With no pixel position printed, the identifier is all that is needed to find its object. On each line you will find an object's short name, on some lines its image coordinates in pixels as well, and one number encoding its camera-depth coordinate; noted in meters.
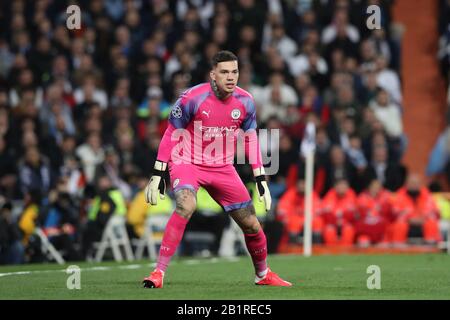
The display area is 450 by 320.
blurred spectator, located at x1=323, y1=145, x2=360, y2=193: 21.73
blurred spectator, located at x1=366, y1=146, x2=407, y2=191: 21.95
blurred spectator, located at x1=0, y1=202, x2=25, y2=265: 18.03
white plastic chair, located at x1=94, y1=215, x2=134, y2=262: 19.78
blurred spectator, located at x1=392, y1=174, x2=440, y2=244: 21.03
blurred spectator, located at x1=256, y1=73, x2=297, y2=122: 22.78
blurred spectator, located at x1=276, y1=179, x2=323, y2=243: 21.39
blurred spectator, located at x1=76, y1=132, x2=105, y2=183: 21.62
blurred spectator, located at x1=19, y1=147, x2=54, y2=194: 20.80
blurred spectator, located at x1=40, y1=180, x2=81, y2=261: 19.09
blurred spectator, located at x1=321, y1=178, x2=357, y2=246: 21.38
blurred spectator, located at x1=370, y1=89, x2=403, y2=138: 22.84
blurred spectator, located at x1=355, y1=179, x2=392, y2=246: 21.25
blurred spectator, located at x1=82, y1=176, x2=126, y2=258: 19.73
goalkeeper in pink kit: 11.82
